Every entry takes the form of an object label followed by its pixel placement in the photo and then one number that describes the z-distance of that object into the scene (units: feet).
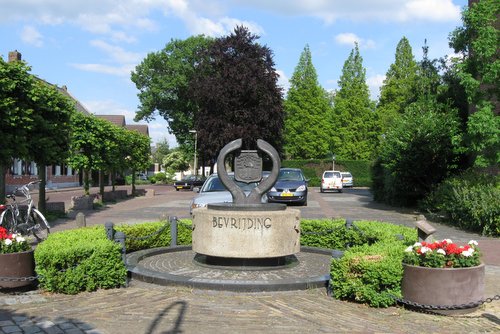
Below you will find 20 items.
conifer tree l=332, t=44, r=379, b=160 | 202.90
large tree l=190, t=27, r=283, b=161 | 135.44
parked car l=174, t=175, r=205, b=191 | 156.76
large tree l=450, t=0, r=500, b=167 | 49.01
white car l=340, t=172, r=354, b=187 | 171.01
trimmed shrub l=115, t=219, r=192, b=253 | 33.19
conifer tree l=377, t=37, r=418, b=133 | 196.44
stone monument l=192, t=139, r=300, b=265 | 26.09
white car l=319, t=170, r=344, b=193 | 130.62
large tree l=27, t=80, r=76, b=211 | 53.72
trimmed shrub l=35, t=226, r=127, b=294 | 23.21
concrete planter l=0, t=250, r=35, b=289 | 23.26
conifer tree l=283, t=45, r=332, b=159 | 204.44
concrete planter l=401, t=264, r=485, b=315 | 20.15
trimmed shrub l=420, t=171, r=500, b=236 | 47.52
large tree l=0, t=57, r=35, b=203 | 47.03
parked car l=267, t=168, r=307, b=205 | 78.41
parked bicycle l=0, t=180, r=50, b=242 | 37.88
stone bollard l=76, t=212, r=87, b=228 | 35.56
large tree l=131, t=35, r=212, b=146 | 190.80
